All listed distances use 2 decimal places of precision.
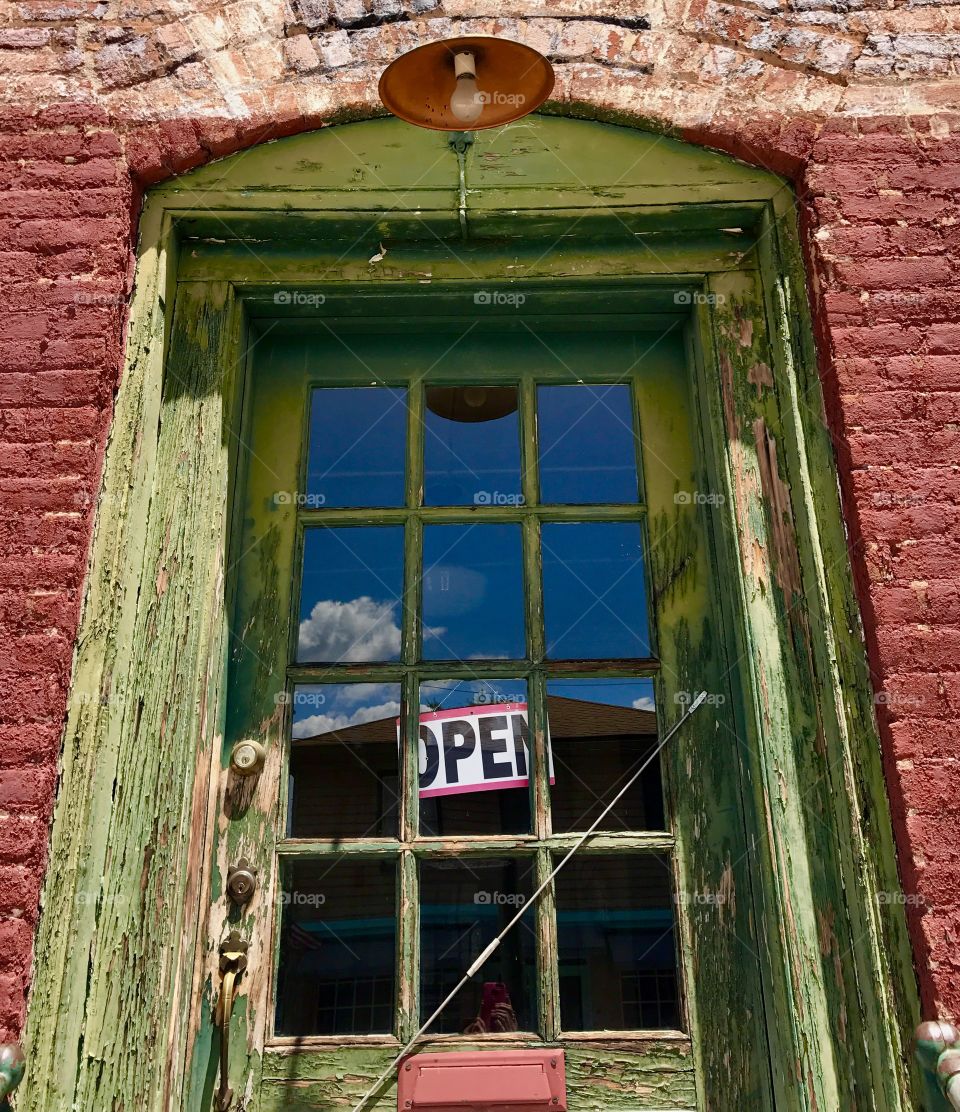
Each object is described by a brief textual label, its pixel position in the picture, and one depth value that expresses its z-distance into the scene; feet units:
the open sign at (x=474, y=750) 7.93
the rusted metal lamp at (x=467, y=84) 7.77
